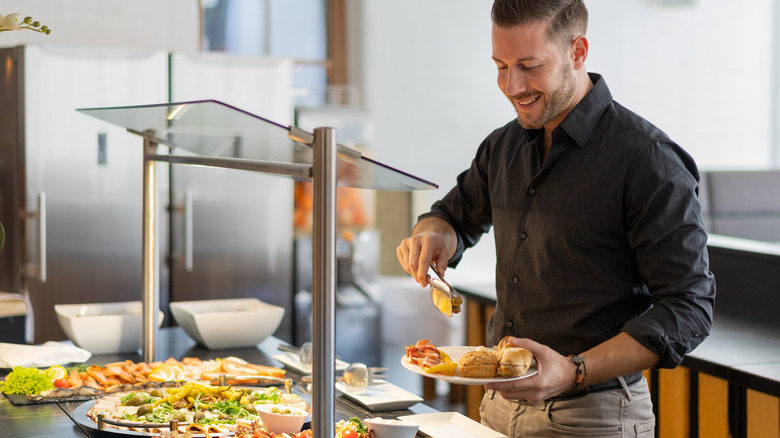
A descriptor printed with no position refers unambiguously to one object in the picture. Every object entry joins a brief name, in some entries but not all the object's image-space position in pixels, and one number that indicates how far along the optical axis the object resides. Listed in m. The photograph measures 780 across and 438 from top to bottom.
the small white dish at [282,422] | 1.35
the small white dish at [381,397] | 1.57
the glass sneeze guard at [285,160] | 1.07
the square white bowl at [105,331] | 2.12
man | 1.29
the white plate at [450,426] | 1.34
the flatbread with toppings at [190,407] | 1.42
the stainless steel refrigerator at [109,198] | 3.59
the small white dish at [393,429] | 1.29
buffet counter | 1.44
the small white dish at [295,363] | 1.88
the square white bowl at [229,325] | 2.20
